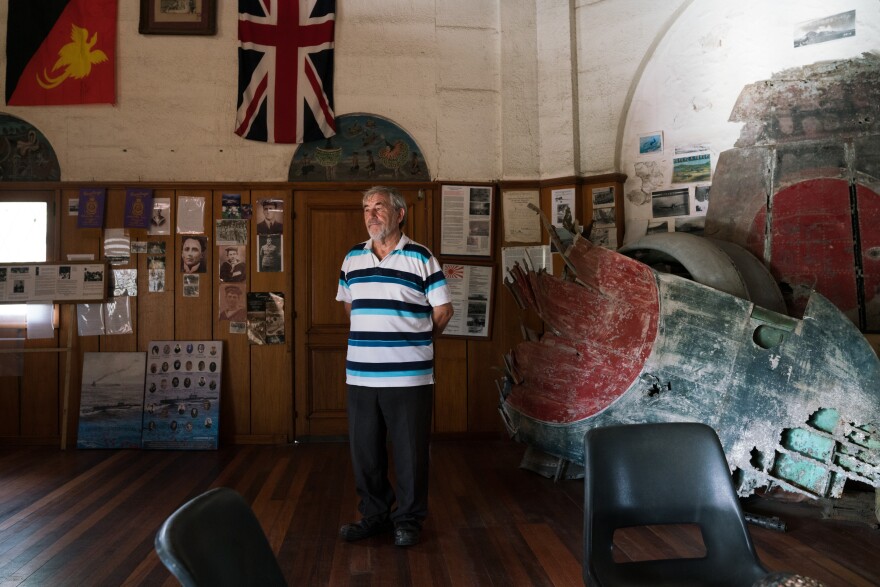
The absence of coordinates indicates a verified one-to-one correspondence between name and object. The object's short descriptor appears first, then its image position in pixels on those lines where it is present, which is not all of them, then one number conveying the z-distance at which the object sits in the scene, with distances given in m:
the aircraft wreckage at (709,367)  3.10
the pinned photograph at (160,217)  5.21
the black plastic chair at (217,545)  1.05
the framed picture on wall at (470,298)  5.31
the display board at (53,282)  5.05
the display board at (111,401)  5.00
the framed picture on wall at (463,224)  5.32
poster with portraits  5.00
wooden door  5.23
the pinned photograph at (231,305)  5.23
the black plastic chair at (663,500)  1.68
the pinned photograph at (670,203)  4.74
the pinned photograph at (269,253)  5.25
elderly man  2.98
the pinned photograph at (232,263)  5.23
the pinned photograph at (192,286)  5.23
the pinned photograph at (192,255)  5.23
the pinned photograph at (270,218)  5.26
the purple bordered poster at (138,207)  5.17
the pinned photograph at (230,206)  5.25
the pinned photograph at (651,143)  4.89
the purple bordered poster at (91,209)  5.14
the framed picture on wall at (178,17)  5.27
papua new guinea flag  5.23
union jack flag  5.31
